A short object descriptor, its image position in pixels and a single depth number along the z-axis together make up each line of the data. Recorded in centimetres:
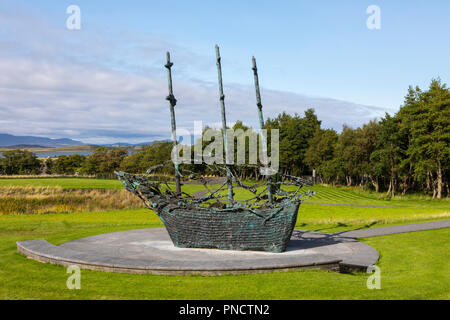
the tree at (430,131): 4141
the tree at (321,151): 6575
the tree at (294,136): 7012
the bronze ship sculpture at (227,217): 1225
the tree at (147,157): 7602
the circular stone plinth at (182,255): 995
